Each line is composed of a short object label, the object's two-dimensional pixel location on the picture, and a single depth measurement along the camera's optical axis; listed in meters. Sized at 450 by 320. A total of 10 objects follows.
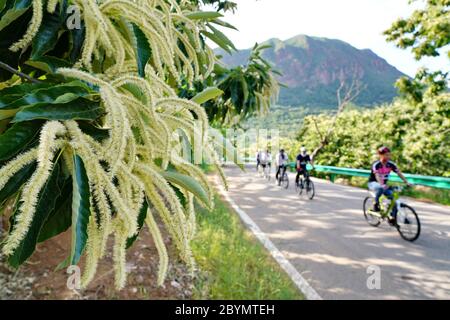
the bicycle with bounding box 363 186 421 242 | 5.54
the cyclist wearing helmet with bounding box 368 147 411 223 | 6.03
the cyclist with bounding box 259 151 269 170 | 16.47
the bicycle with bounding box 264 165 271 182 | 16.47
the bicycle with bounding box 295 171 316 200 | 9.83
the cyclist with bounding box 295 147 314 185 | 10.47
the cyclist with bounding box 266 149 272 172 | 16.84
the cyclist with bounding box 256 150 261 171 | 17.64
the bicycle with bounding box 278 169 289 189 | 13.00
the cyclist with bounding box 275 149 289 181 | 13.05
